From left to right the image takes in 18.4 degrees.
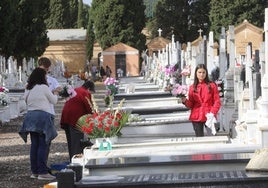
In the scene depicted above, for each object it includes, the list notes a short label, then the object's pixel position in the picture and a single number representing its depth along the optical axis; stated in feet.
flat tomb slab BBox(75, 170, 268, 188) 19.21
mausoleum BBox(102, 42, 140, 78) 207.00
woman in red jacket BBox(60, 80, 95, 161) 39.22
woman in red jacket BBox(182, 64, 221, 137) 36.55
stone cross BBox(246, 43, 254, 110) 42.81
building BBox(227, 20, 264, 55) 186.19
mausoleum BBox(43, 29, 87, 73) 232.12
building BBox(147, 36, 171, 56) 225.35
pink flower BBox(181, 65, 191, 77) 64.18
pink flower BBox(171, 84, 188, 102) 43.50
